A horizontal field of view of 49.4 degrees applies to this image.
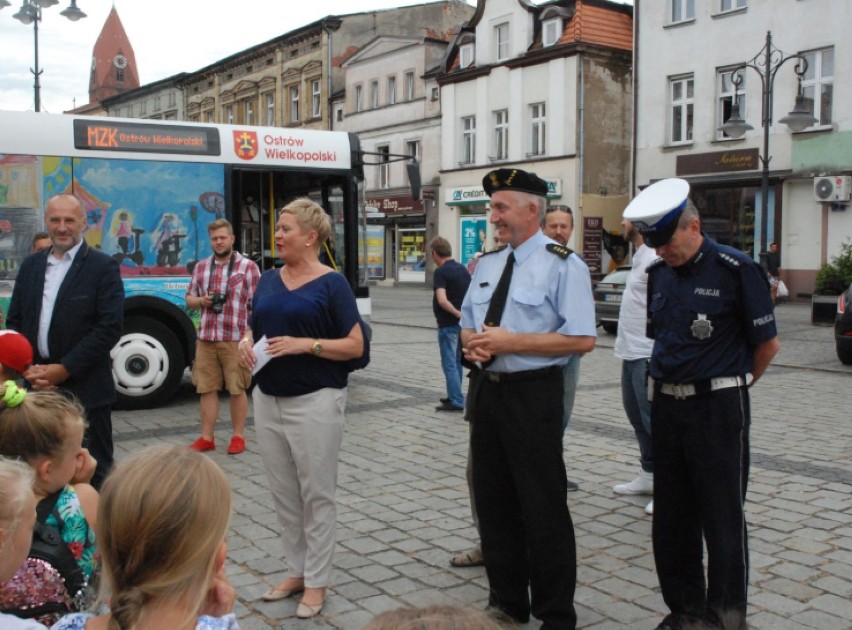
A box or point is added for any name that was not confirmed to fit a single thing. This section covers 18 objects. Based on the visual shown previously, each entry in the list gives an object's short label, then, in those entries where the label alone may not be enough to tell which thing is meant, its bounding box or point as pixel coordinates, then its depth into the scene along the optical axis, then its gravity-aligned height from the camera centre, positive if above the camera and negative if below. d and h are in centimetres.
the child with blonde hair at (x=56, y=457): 267 -67
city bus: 890 +36
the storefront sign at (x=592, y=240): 3209 -46
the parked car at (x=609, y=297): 1681 -129
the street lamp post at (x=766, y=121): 1855 +212
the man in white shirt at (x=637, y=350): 545 -74
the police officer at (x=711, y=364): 346 -53
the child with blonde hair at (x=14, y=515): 192 -59
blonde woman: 404 -69
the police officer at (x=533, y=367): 362 -55
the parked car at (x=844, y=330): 1270 -146
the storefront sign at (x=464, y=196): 3541 +125
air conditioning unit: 2466 +97
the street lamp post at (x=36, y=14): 1916 +462
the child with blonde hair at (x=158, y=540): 175 -59
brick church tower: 8962 +1613
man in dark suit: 448 -37
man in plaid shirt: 729 -76
